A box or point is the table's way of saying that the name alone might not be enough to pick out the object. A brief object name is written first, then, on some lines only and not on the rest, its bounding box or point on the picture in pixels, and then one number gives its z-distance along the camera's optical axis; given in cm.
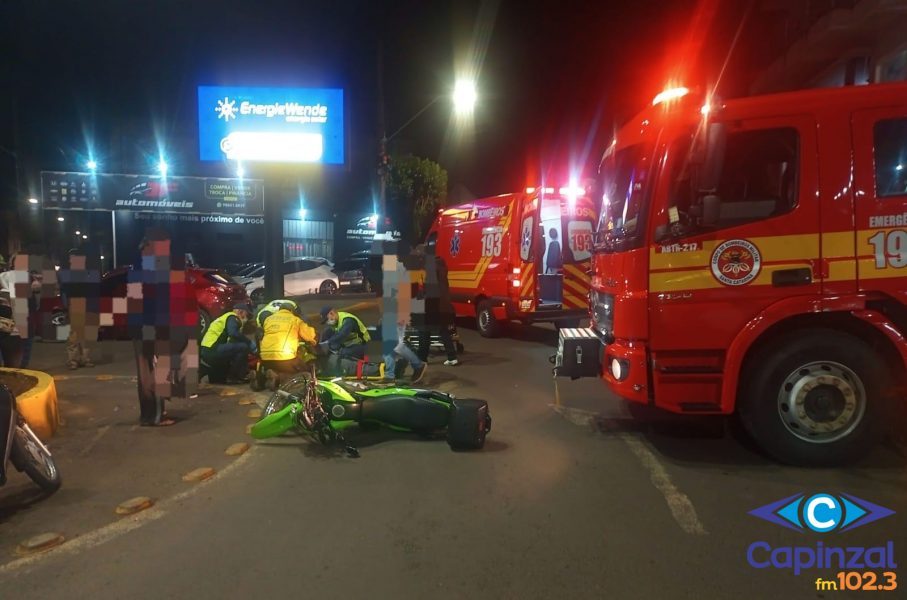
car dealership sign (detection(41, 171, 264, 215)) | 2812
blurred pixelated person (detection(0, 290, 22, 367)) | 660
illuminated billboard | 1597
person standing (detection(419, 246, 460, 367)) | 894
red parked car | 1225
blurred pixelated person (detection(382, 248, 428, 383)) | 802
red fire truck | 472
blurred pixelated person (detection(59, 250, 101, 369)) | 884
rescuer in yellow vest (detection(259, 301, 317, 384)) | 755
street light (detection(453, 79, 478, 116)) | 1653
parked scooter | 399
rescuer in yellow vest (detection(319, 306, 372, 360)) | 789
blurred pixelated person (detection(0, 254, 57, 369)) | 794
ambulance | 1130
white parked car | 2541
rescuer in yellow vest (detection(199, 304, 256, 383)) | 813
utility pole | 1805
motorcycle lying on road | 541
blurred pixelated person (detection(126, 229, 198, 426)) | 601
